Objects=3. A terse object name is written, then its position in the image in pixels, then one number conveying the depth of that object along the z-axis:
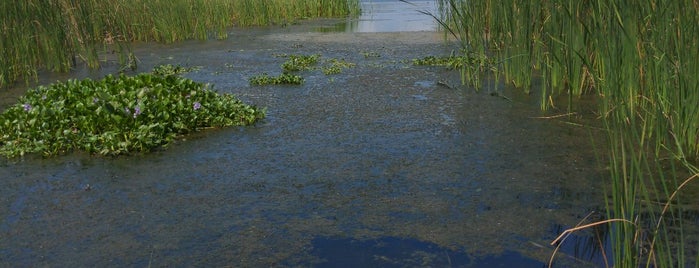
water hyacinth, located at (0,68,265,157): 3.98
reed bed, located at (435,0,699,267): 2.54
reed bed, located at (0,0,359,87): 6.29
